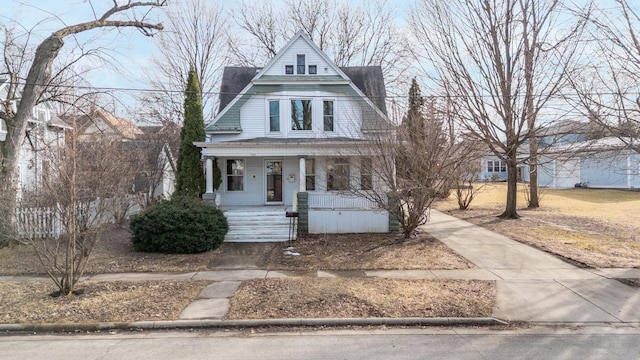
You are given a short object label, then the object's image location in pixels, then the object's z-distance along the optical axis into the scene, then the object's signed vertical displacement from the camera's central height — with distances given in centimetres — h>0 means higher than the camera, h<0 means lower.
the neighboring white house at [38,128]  1857 +290
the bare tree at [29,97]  1210 +291
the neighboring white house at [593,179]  3356 -24
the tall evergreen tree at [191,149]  1736 +145
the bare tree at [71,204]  691 -45
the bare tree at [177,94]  2709 +640
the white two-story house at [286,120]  1742 +275
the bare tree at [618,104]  806 +161
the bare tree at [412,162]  1138 +51
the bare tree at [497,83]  1661 +418
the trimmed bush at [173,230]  1110 -145
